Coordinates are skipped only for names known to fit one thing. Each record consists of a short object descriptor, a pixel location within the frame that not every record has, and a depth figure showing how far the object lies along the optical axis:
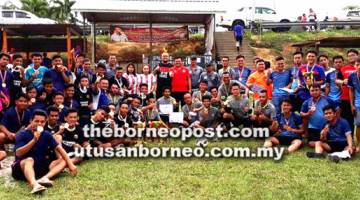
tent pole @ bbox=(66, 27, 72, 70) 17.22
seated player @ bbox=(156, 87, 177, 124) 9.99
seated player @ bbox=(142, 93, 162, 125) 9.79
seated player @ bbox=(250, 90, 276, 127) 9.52
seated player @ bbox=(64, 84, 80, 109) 8.88
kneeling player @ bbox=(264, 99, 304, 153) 8.95
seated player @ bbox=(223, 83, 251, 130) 9.99
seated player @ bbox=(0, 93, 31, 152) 8.23
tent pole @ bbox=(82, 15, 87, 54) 19.23
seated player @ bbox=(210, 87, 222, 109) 10.10
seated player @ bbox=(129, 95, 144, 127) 9.38
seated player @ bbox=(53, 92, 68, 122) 8.34
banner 20.94
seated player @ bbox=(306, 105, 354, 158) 8.23
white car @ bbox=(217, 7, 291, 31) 30.09
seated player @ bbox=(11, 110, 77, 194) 6.48
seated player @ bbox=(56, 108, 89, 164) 7.67
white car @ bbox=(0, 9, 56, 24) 27.84
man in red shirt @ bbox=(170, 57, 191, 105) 10.66
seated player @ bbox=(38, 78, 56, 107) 8.73
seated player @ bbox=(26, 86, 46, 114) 8.52
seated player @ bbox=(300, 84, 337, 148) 8.70
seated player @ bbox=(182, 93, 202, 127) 9.89
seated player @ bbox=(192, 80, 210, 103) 10.15
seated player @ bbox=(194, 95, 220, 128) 9.82
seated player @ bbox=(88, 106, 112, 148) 8.59
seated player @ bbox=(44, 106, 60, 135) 7.59
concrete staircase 24.88
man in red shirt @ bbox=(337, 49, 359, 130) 9.00
